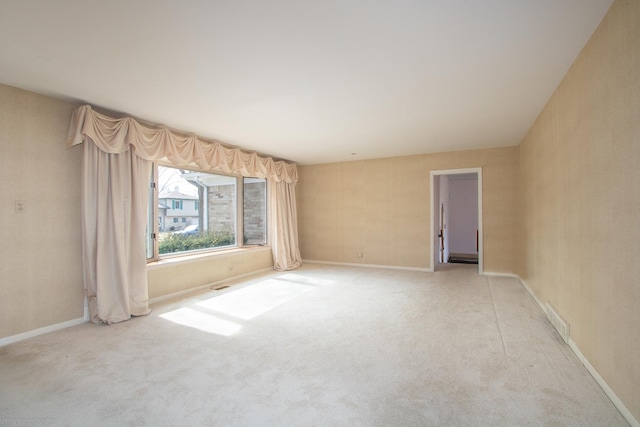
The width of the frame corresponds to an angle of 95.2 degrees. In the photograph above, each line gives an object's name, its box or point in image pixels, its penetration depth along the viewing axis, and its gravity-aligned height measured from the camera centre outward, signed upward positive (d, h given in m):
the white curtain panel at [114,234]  3.38 -0.24
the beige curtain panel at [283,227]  6.50 -0.32
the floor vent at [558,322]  2.79 -1.16
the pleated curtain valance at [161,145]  3.27 +0.98
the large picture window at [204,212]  4.62 +0.04
